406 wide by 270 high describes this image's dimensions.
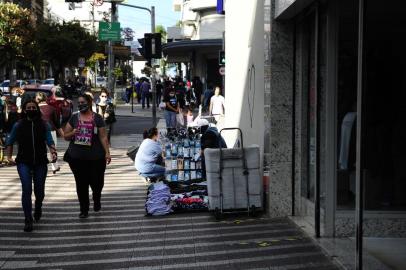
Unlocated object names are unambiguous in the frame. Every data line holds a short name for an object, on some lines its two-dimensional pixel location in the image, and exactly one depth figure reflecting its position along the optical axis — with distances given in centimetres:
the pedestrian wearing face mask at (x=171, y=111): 2223
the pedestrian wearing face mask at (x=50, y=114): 1387
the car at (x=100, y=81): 7643
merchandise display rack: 1209
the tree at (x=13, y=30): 4556
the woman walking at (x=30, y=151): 896
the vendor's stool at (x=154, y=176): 1272
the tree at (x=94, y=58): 6886
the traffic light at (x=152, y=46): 1822
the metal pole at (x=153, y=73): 1855
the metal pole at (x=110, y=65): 3347
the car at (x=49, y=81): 5494
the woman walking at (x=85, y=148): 985
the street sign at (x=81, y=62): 6369
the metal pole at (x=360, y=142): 560
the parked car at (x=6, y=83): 4880
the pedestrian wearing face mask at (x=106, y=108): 1944
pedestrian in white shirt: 2292
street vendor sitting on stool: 1252
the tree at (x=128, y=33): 8894
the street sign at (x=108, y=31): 2970
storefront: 772
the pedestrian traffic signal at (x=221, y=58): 2364
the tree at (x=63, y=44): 6600
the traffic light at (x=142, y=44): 1840
